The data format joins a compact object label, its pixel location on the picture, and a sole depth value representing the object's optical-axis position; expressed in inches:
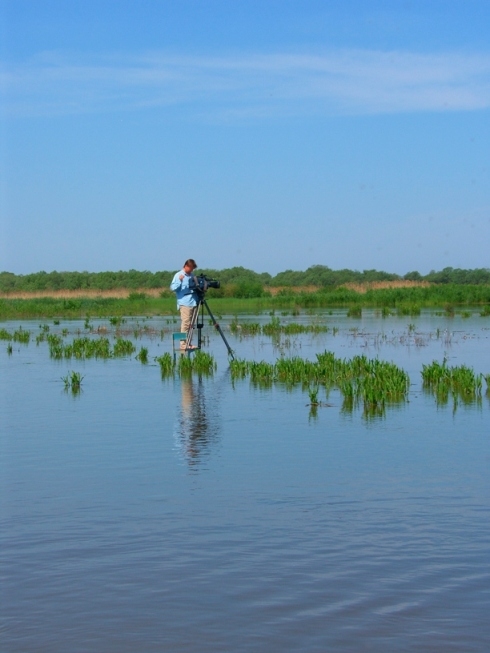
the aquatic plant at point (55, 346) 821.7
